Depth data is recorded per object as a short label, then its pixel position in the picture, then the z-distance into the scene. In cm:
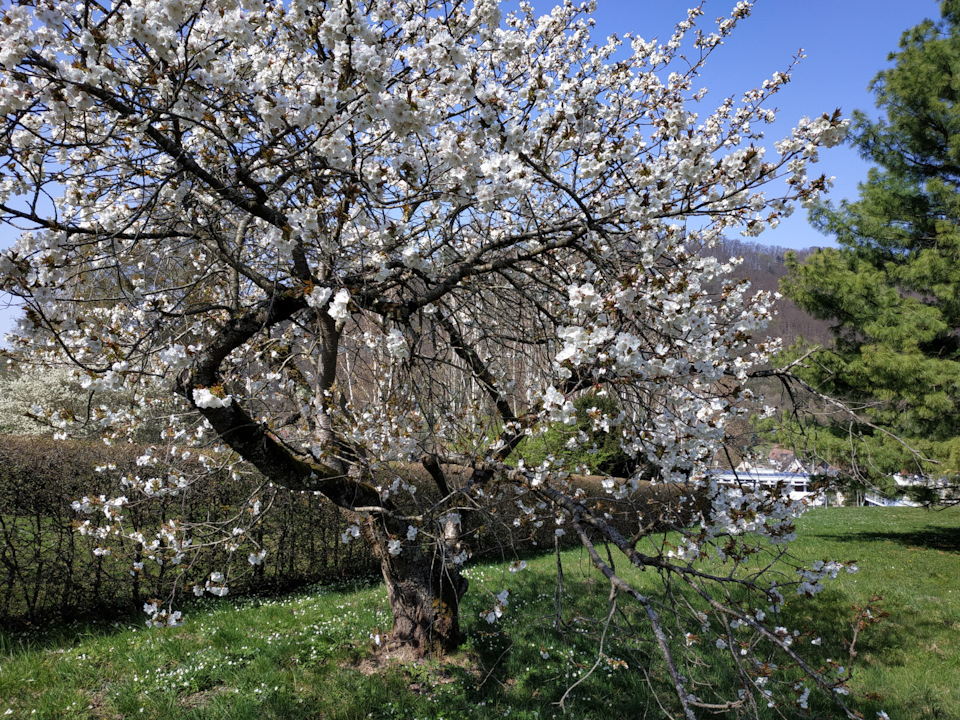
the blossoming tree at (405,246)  215
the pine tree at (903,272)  777
